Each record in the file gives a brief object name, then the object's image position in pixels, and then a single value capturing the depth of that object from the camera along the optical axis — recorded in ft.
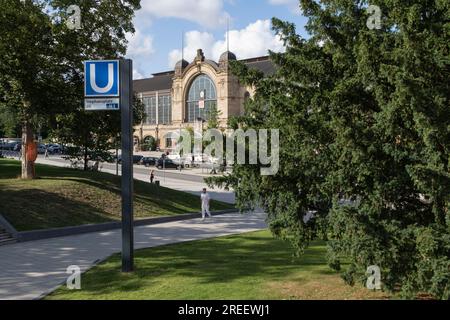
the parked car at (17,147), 222.91
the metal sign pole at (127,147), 39.91
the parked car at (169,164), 181.23
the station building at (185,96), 255.91
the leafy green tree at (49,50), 68.13
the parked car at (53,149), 230.68
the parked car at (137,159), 199.23
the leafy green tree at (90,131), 79.82
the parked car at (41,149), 233.12
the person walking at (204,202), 73.74
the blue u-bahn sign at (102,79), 39.58
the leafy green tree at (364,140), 24.86
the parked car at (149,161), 189.37
